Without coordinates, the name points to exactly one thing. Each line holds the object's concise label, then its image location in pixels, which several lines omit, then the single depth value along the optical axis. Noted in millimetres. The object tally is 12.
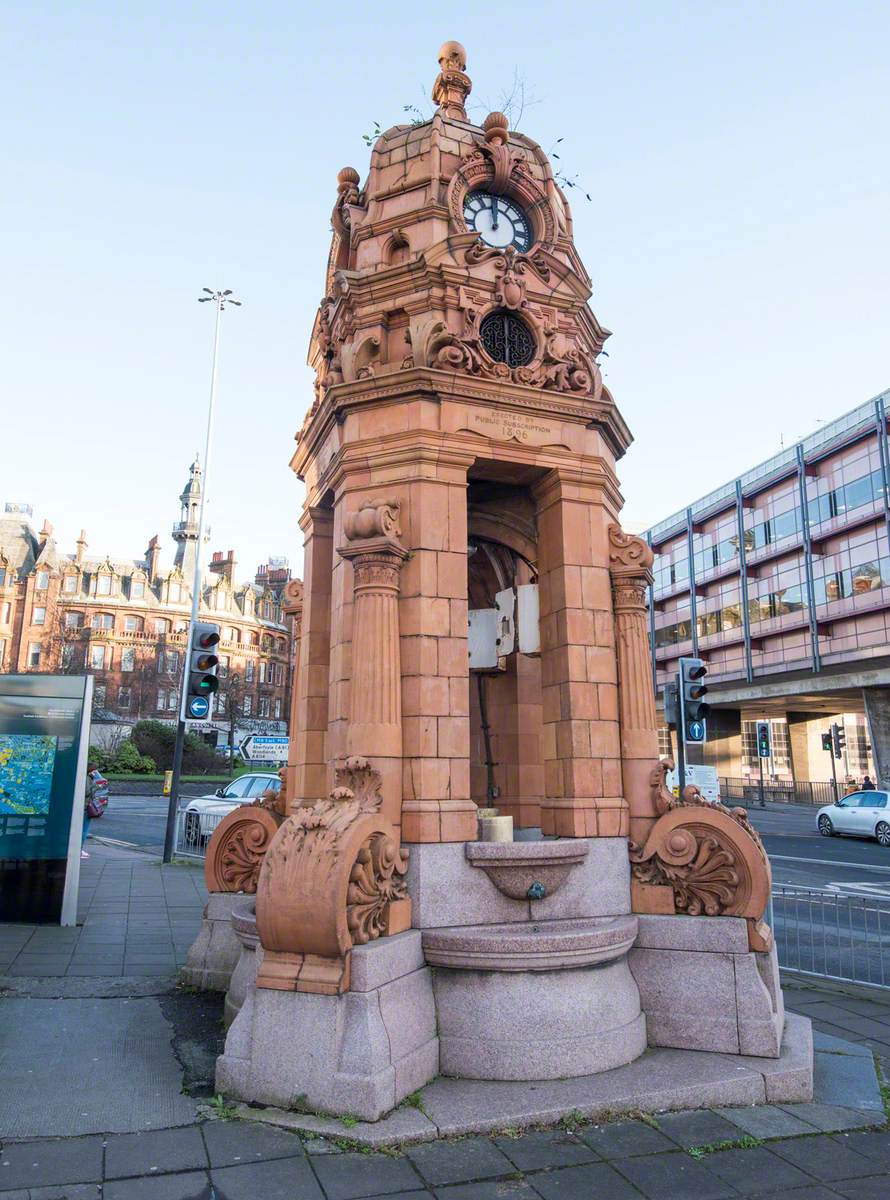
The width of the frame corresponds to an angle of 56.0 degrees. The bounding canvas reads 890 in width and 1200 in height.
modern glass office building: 43625
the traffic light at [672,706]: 13523
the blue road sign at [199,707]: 13727
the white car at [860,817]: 26938
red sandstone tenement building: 76938
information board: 10922
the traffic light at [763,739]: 39731
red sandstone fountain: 5355
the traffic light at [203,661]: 13250
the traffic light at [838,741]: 42938
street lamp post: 14995
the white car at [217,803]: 19516
